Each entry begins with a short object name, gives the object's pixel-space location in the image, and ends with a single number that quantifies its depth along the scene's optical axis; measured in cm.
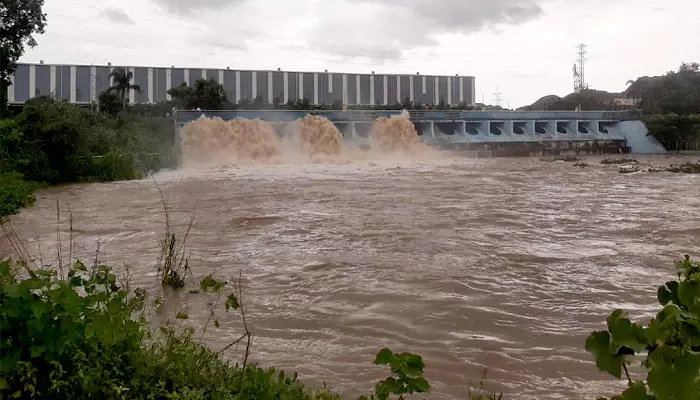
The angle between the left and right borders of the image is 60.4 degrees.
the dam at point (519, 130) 4019
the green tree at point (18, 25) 2381
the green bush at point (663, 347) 152
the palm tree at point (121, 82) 4822
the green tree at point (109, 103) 4571
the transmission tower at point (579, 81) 7219
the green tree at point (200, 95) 4447
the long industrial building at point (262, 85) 5328
